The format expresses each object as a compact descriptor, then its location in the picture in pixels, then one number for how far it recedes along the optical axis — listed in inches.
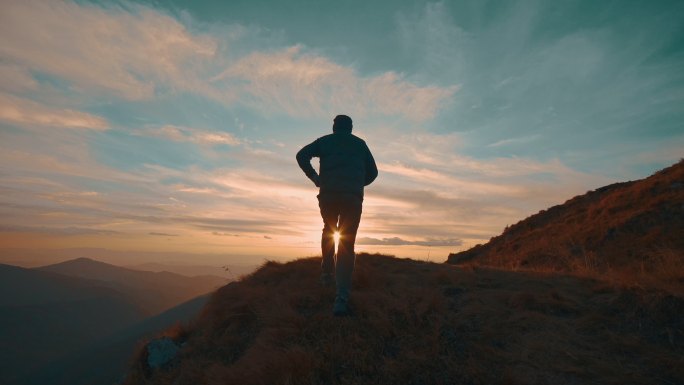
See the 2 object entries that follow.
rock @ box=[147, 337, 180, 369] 250.1
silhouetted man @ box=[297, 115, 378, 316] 214.5
